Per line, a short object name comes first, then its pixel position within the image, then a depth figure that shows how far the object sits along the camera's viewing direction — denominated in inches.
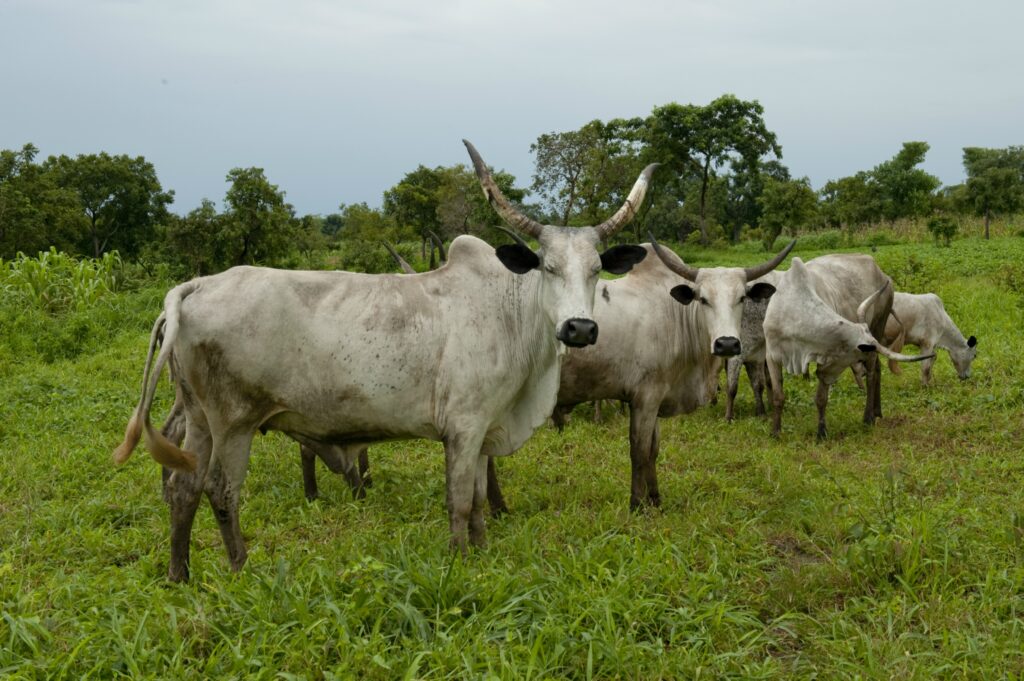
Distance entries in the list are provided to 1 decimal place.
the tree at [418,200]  1512.1
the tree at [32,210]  1156.5
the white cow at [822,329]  299.7
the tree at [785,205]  1360.7
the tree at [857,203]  1543.2
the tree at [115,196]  1557.6
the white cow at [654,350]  212.2
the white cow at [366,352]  152.5
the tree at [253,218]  772.6
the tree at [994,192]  1152.8
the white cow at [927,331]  388.9
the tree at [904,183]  1730.1
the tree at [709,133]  1346.0
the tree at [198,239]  759.1
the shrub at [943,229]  941.8
